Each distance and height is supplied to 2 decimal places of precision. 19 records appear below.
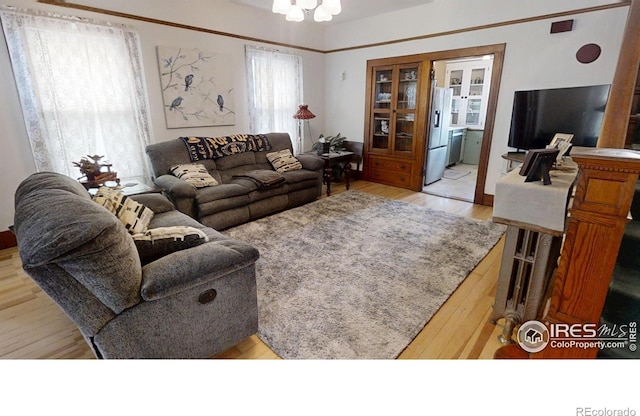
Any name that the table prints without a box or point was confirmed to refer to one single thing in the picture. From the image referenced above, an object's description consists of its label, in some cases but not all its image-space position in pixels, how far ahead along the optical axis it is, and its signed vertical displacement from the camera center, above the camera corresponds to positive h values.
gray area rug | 1.83 -1.19
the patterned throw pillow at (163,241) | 1.53 -0.59
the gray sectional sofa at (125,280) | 1.09 -0.66
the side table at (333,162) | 4.70 -0.59
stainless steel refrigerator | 4.68 -0.16
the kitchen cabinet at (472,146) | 6.75 -0.50
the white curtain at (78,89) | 2.76 +0.33
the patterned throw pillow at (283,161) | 4.15 -0.51
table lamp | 4.77 +0.14
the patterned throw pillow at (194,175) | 3.33 -0.55
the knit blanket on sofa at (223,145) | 3.69 -0.27
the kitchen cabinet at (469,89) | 6.40 +0.71
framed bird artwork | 3.65 +0.45
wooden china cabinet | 4.60 +0.05
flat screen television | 3.01 +0.08
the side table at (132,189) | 2.82 -0.61
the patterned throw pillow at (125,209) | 1.86 -0.55
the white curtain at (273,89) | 4.49 +0.52
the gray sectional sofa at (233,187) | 3.17 -0.70
